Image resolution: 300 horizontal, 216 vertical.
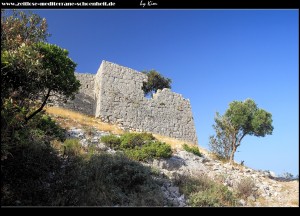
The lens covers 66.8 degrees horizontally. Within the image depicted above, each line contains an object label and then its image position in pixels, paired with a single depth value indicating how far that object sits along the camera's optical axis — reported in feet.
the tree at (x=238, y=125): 53.50
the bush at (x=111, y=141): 38.77
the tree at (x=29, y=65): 22.37
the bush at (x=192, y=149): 46.05
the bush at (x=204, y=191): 24.44
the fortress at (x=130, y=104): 61.00
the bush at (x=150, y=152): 35.73
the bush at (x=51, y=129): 36.02
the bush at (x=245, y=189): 29.52
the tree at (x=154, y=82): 94.66
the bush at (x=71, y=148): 31.50
